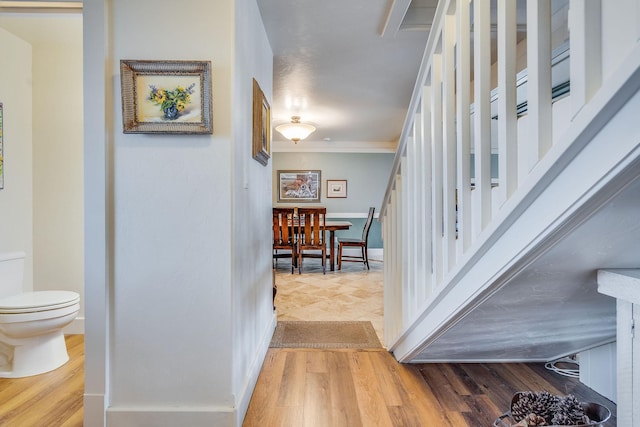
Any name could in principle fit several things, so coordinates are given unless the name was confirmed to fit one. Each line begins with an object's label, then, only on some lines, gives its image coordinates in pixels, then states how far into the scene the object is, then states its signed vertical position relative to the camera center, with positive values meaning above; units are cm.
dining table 525 -29
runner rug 240 -93
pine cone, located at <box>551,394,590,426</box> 126 -75
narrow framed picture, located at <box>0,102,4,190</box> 230 +33
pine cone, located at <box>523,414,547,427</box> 126 -77
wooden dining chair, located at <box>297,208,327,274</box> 490 -34
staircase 66 +5
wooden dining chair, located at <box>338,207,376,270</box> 534 -52
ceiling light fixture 446 +103
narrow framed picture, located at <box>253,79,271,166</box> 188 +49
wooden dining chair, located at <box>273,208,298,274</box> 493 -30
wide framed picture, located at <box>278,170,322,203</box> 690 +46
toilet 186 -62
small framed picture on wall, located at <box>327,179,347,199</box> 689 +41
